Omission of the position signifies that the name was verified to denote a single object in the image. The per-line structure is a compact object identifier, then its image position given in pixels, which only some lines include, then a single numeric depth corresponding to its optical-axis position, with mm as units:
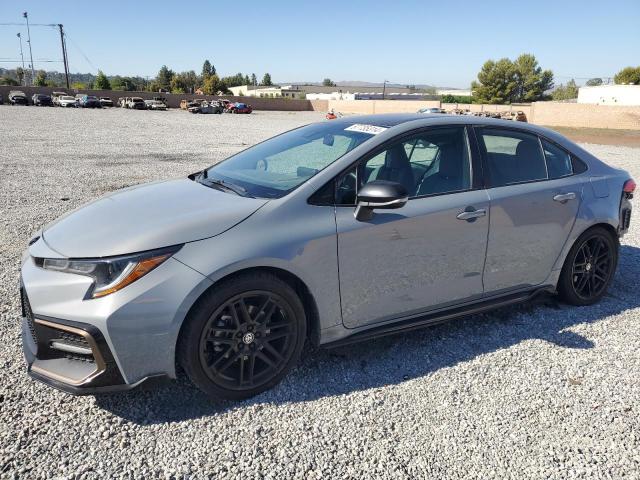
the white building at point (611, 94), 62531
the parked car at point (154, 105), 58906
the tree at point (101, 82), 92000
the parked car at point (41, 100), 54906
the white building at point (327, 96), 109100
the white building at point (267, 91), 125350
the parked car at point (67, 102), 54688
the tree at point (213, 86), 99500
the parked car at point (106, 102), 58400
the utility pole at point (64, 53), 76400
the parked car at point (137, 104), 58062
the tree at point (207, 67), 156812
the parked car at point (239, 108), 56984
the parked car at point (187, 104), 57431
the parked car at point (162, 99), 64788
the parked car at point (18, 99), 53875
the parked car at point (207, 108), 54562
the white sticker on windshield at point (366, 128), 3545
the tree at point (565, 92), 120669
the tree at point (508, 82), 98312
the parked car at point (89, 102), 55656
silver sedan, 2641
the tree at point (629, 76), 88500
